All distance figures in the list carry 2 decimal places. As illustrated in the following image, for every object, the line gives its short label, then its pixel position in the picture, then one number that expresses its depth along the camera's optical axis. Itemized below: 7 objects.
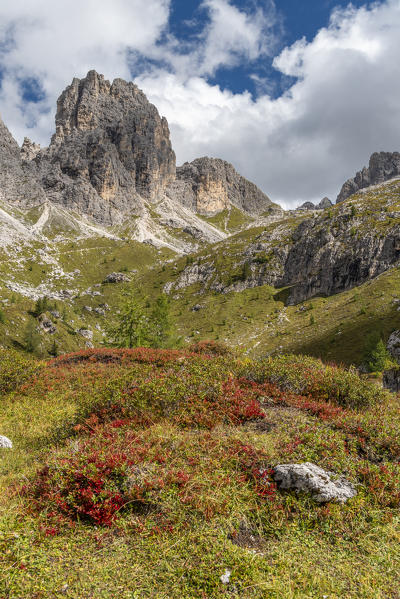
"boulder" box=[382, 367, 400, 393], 18.58
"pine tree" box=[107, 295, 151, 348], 36.72
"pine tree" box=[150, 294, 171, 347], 37.32
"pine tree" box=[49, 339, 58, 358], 69.58
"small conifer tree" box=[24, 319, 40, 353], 60.58
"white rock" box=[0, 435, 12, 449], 9.27
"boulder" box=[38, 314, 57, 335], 76.56
